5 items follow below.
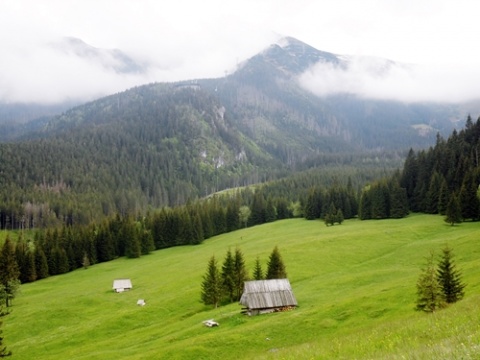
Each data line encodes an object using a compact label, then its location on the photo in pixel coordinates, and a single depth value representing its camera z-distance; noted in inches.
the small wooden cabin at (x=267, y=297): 2181.3
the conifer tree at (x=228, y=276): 2721.5
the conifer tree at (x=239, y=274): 2715.1
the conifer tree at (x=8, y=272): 3506.4
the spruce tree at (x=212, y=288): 2566.4
